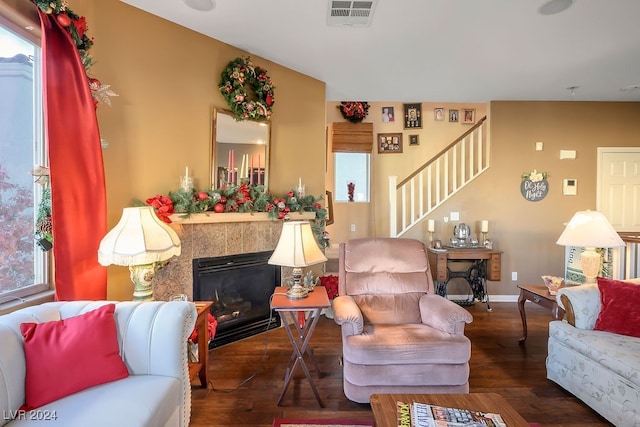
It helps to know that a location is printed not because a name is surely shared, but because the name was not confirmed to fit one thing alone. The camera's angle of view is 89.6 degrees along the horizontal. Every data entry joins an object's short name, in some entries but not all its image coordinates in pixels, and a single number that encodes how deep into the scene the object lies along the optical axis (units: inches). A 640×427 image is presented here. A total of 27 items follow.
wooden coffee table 49.4
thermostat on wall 172.6
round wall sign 173.2
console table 158.1
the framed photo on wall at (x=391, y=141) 220.1
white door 172.4
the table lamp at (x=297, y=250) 83.0
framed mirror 116.2
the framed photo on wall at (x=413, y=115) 217.0
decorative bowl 106.0
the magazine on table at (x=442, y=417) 47.9
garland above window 69.7
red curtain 71.9
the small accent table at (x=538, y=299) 98.9
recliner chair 77.2
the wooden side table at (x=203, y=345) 85.6
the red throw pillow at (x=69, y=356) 50.7
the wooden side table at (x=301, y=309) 81.4
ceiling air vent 94.0
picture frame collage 216.5
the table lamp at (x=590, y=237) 98.2
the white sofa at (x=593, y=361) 69.2
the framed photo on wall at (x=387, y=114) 219.0
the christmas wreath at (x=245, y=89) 115.6
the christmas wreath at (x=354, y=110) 212.4
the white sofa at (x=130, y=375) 47.1
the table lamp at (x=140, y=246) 69.9
